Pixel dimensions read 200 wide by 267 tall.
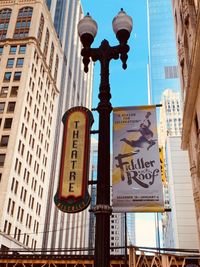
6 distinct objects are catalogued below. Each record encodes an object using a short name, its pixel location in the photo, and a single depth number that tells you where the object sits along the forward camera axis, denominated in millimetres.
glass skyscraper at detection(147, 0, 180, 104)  188750
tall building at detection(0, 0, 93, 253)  48781
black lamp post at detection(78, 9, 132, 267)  5188
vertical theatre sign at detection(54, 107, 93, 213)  6027
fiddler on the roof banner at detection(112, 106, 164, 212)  6465
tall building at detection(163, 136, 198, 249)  90750
